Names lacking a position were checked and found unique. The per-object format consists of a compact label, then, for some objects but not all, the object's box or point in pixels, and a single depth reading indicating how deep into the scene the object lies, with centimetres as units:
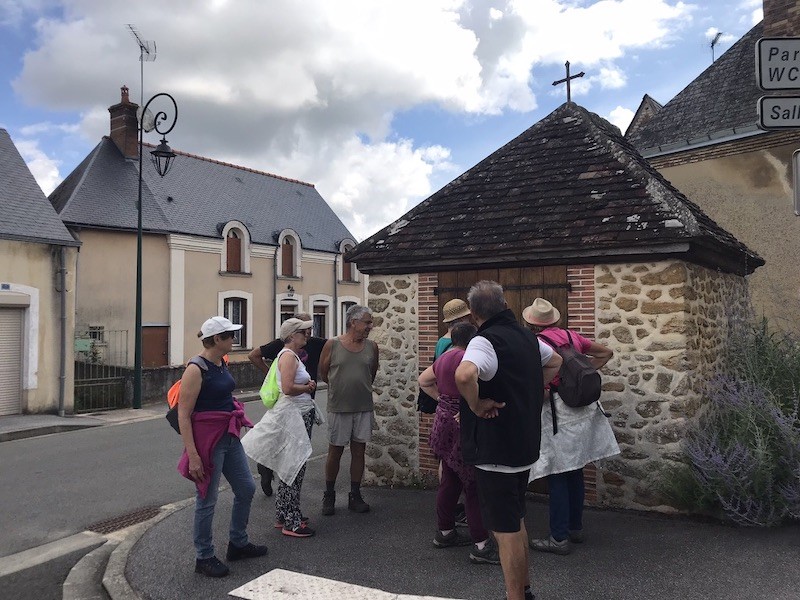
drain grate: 584
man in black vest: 339
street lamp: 1475
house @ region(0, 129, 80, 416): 1320
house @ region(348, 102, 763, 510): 554
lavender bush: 486
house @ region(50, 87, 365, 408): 1881
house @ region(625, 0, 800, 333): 1077
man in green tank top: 560
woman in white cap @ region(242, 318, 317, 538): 501
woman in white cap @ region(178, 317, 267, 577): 413
